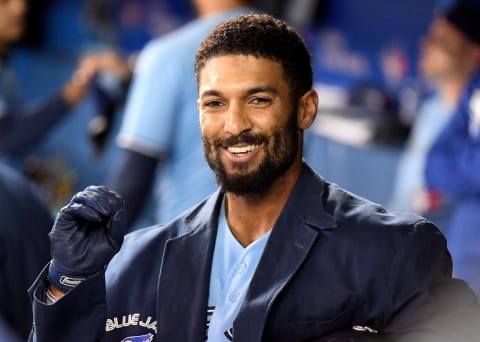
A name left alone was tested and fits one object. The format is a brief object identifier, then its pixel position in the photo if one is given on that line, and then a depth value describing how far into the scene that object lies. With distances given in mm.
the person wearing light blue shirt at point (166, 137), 5098
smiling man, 3117
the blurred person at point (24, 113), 7637
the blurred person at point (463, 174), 5695
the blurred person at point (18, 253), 4410
